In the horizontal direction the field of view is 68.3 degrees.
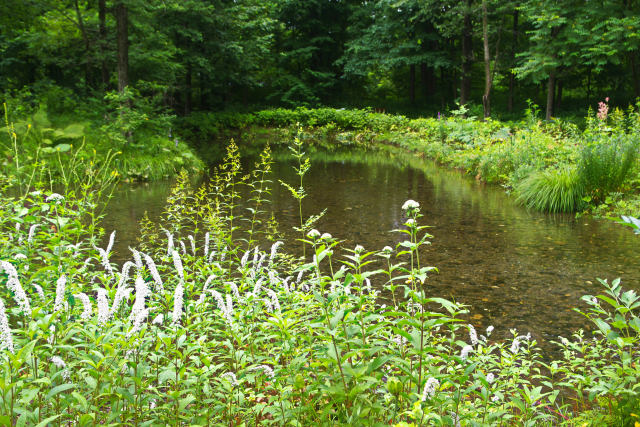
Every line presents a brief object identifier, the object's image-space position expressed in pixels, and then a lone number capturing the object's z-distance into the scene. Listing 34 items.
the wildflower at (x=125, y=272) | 2.13
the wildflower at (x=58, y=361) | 1.71
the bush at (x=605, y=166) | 7.83
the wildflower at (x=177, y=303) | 1.75
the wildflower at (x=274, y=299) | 2.26
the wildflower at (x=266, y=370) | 2.14
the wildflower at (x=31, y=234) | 2.81
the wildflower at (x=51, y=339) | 1.86
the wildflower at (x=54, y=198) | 2.59
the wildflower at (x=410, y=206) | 1.84
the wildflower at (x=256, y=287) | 2.37
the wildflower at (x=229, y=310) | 2.10
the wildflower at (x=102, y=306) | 1.75
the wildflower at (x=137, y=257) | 2.18
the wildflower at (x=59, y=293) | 1.76
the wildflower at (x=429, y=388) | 1.66
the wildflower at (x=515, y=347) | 2.40
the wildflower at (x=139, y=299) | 1.72
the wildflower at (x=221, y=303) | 2.11
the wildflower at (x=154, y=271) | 2.04
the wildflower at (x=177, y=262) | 2.21
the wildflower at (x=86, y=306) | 1.89
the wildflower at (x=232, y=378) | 1.99
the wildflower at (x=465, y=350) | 2.05
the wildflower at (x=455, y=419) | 1.99
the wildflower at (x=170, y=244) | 2.88
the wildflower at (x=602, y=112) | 9.06
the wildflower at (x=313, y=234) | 1.85
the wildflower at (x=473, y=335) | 2.32
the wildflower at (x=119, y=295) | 1.82
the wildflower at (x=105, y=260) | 2.48
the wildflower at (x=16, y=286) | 1.67
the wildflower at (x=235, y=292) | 2.38
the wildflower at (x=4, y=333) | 1.58
